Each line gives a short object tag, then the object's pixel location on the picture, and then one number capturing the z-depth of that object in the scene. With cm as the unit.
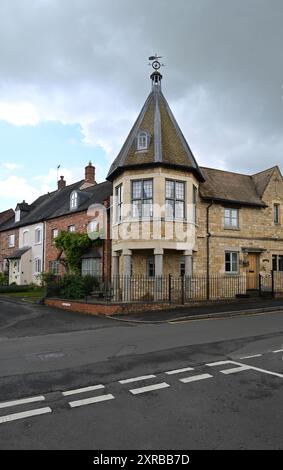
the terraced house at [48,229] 2586
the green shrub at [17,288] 2849
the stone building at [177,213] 1869
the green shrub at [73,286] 1948
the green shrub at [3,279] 3471
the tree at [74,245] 2448
